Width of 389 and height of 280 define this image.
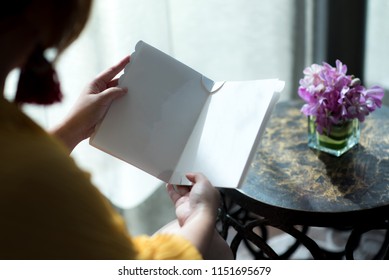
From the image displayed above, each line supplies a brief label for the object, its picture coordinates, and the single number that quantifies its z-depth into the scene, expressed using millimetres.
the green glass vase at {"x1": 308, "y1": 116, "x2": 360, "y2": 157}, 2294
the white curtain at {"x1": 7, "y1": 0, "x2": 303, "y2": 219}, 2593
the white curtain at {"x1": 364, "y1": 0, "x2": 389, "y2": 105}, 2923
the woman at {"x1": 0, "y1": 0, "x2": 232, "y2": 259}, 1788
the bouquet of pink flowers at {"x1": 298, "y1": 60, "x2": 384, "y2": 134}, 2254
